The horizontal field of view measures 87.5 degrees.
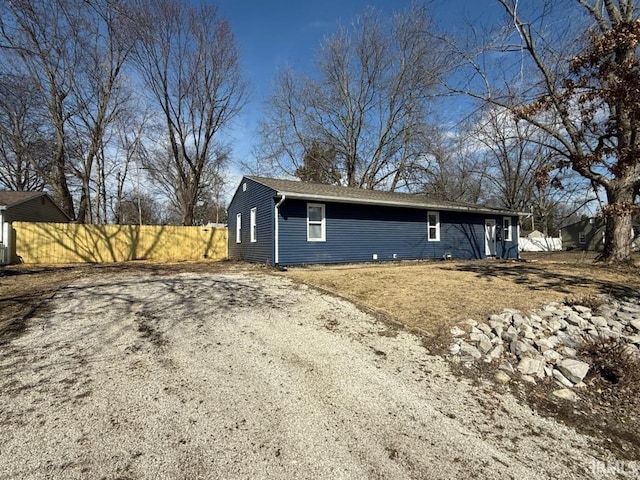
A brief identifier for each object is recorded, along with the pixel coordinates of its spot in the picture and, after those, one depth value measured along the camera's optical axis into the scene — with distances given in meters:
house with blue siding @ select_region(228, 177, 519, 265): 11.59
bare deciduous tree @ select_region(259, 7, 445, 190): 22.86
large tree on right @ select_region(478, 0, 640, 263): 5.62
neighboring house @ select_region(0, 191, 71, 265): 14.12
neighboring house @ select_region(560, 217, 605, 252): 28.98
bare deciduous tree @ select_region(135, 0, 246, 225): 20.47
